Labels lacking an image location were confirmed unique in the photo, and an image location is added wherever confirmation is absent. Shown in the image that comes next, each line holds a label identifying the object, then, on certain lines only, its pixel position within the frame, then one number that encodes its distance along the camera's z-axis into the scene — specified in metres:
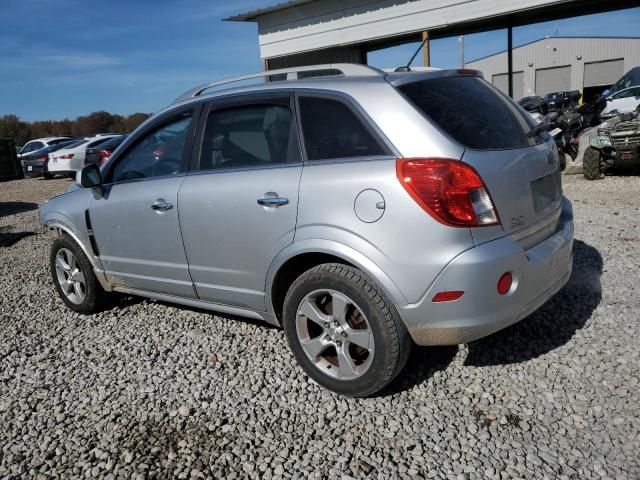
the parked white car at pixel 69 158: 17.42
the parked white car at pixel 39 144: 23.50
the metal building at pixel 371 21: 12.92
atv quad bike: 9.04
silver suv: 2.51
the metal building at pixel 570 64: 41.56
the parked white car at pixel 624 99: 15.61
